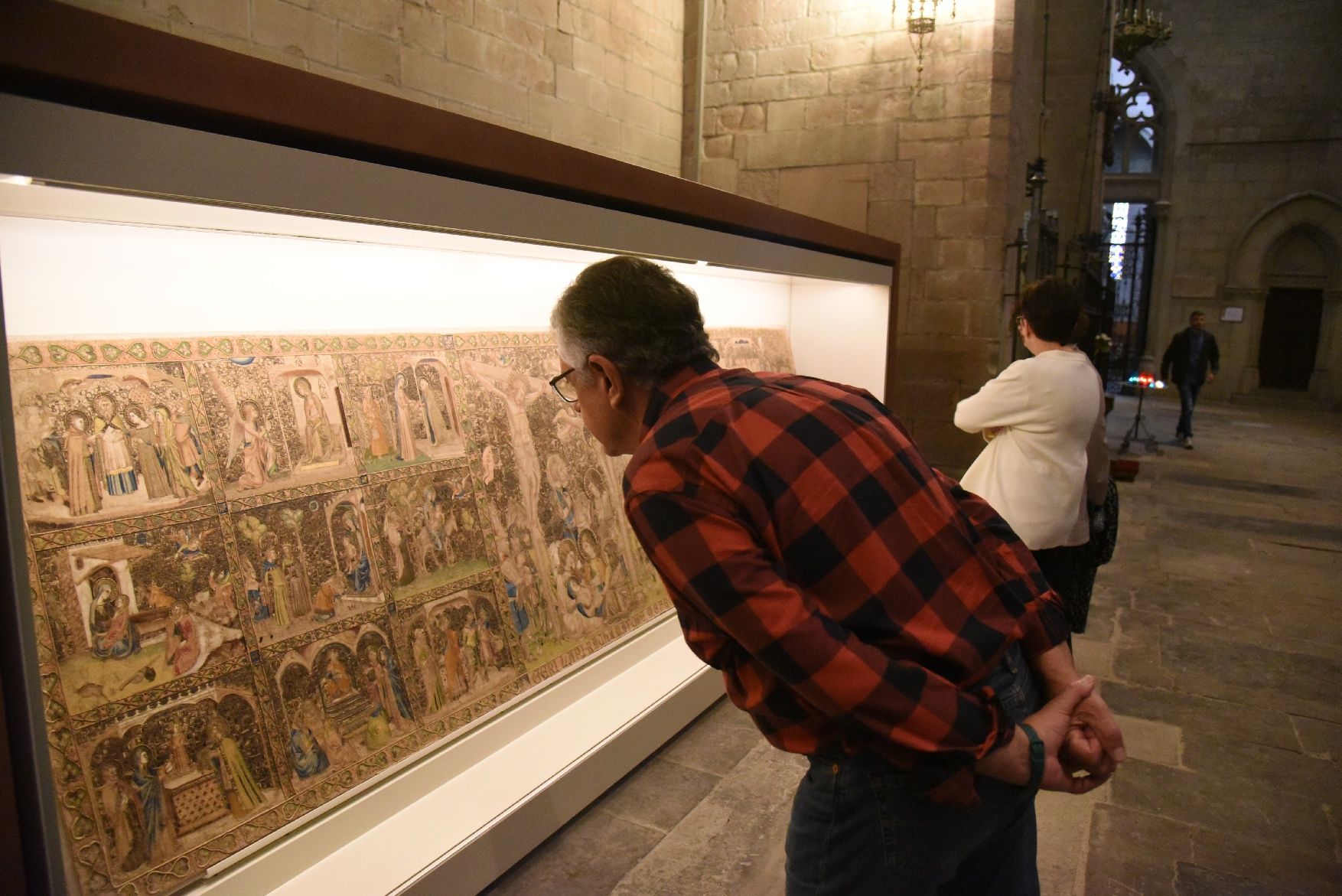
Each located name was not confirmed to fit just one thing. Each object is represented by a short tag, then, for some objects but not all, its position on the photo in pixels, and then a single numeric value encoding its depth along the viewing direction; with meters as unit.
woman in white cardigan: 2.86
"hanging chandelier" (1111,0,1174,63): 10.61
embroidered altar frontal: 1.71
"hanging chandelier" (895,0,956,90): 5.69
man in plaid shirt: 1.07
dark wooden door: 17.16
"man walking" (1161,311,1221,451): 10.97
